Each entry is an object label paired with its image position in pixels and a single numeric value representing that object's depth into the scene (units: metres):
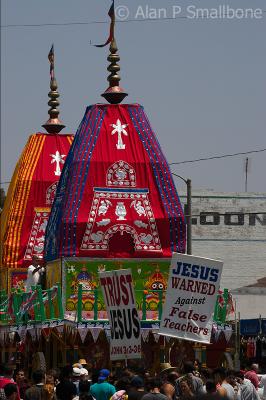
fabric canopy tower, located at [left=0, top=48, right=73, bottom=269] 37.34
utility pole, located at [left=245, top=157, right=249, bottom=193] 77.41
